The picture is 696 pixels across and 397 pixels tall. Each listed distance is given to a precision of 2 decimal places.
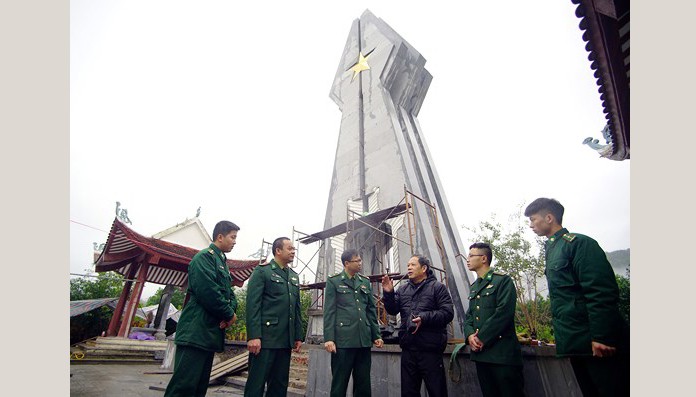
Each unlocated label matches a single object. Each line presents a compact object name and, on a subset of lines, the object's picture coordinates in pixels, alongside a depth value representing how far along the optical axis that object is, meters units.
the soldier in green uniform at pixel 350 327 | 3.09
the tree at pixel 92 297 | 14.79
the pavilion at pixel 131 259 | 11.02
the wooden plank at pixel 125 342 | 9.70
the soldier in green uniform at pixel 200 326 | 2.61
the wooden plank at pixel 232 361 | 6.19
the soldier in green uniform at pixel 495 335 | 2.52
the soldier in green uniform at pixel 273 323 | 2.88
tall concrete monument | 8.70
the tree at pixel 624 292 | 8.36
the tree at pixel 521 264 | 11.15
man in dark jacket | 2.90
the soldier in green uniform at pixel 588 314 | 2.01
